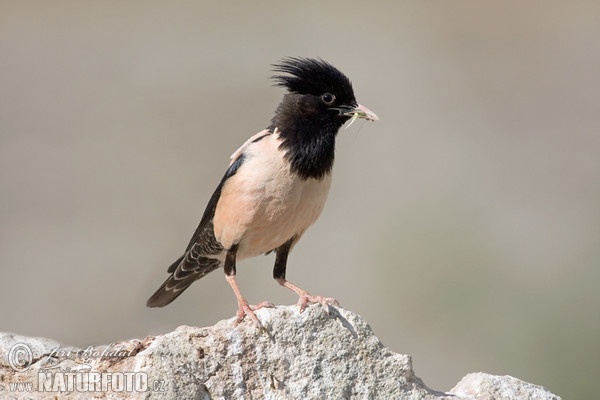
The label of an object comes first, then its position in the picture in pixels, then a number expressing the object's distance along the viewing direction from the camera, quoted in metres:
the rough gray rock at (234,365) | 11.18
